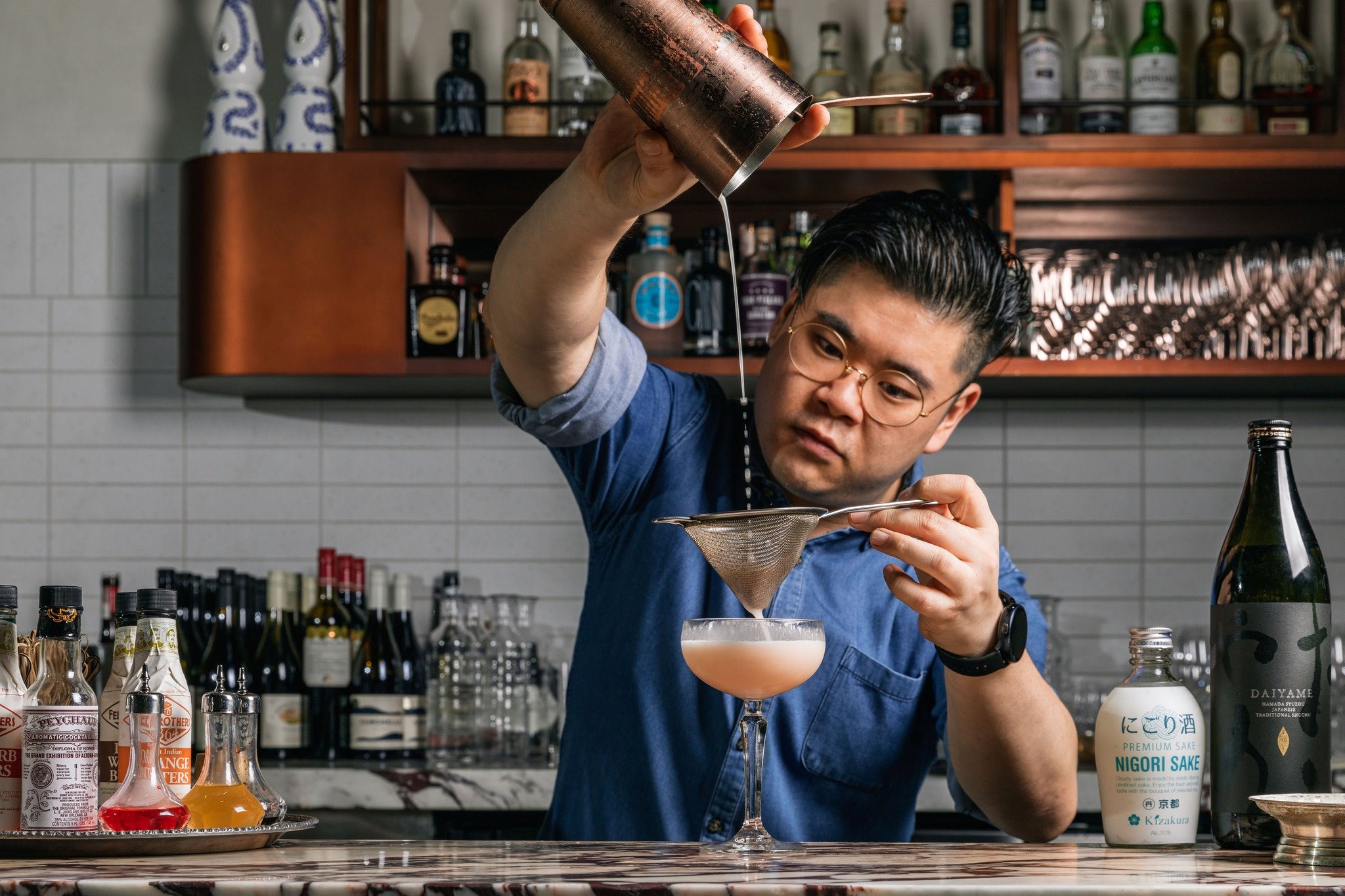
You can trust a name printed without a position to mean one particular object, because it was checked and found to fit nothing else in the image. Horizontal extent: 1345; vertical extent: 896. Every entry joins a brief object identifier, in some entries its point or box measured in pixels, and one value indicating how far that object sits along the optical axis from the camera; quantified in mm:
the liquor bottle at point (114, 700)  1183
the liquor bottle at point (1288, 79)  2889
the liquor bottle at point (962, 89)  2863
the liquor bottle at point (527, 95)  2936
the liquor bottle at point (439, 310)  2842
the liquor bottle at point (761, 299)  2812
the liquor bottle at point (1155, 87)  2896
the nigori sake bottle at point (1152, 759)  1135
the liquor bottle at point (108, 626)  2941
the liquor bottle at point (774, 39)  3055
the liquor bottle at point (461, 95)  2979
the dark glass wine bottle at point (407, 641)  3020
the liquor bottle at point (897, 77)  2863
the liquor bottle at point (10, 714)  1118
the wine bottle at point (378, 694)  2721
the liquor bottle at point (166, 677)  1152
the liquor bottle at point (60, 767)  1074
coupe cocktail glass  1177
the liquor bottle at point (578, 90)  2936
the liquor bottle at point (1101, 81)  2906
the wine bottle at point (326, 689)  2848
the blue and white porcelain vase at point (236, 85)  2988
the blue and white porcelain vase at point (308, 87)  2963
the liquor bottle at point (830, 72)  2979
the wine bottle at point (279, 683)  2758
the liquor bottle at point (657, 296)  2830
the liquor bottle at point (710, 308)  2822
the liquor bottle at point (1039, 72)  2908
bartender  1381
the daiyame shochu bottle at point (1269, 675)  1126
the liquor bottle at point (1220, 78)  2891
